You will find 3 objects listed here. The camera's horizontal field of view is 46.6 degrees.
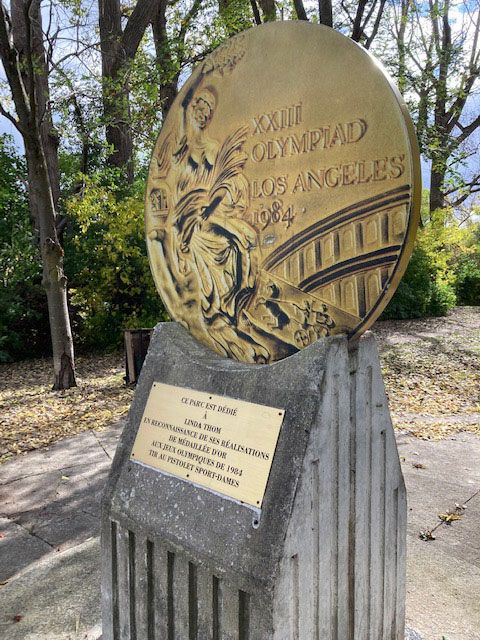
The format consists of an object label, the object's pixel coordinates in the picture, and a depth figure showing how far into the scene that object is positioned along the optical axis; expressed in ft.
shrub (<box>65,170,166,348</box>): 33.88
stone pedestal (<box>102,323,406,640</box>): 5.99
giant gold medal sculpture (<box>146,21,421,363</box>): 6.21
